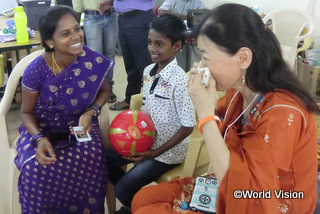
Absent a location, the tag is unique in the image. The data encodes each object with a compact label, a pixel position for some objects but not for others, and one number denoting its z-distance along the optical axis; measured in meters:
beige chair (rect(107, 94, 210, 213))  1.72
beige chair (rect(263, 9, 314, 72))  4.03
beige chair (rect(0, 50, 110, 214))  1.93
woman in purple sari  1.75
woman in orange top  1.09
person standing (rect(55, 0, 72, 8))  4.38
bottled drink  3.10
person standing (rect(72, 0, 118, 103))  3.68
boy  1.75
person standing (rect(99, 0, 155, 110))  3.35
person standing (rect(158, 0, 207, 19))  4.52
